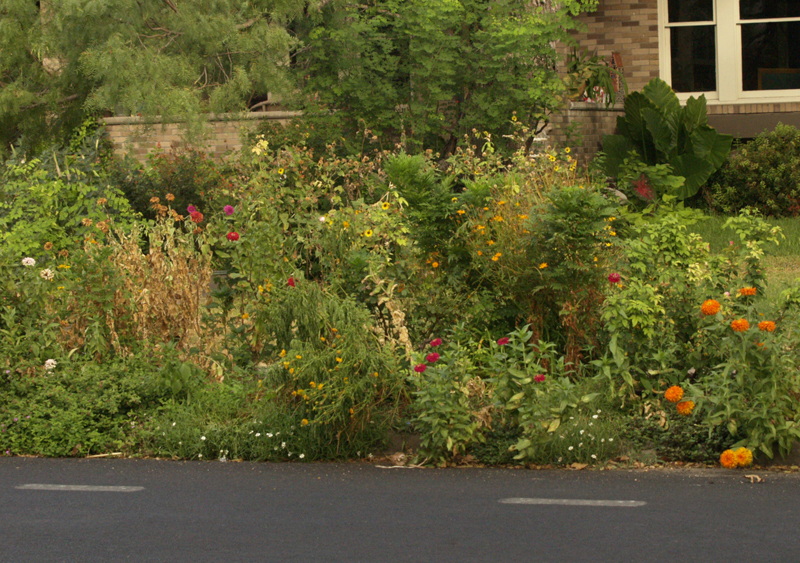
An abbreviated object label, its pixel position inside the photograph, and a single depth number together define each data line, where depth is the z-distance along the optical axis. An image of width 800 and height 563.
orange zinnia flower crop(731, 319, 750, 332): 12.00
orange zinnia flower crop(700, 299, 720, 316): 12.43
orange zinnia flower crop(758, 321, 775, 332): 11.87
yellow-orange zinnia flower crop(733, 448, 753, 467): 11.70
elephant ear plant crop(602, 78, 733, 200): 28.05
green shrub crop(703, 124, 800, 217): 27.89
